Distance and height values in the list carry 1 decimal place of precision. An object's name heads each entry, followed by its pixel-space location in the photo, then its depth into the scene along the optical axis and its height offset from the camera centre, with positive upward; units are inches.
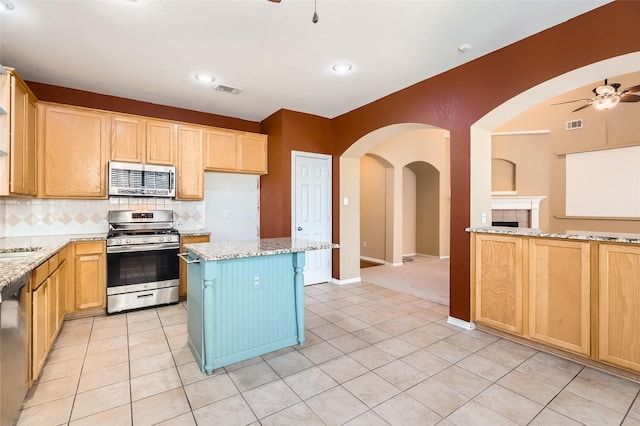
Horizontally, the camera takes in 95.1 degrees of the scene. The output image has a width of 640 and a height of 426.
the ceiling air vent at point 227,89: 145.4 +62.8
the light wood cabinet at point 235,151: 172.7 +37.8
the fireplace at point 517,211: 275.1 +1.5
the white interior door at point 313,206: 181.3 +4.3
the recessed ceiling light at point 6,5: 85.1 +61.5
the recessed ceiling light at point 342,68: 123.3 +62.2
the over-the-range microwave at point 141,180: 144.6 +17.1
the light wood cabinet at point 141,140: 146.1 +37.8
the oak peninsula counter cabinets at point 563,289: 83.5 -25.3
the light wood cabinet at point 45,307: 79.6 -30.0
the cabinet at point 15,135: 103.2 +29.3
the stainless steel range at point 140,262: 135.8 -23.6
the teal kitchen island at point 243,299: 88.5 -28.4
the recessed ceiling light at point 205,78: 133.2 +62.6
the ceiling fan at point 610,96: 168.2 +68.0
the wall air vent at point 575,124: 259.2 +79.0
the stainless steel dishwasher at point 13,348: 58.8 -29.8
